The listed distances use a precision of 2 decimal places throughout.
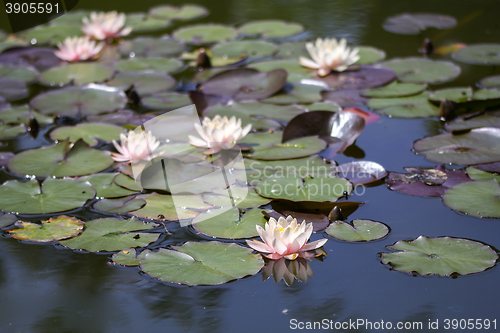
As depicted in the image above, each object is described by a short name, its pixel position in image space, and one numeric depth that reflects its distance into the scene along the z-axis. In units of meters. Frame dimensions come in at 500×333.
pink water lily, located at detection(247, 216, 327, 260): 3.38
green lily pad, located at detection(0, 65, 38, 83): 7.13
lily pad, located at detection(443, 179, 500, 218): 3.91
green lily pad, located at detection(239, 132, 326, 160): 4.84
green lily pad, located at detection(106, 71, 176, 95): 6.64
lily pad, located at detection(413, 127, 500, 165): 4.64
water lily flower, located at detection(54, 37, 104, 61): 7.59
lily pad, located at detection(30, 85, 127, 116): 6.04
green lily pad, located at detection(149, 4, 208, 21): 9.93
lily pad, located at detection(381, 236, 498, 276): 3.27
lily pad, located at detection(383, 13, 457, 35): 8.77
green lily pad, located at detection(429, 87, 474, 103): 5.91
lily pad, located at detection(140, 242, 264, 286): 3.28
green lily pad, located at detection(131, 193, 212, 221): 4.02
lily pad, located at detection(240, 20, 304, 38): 8.79
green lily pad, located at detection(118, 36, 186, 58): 8.05
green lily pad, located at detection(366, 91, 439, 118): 5.70
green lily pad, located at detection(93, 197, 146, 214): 4.10
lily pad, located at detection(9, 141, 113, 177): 4.69
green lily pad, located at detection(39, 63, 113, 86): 6.98
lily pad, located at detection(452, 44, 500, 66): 7.18
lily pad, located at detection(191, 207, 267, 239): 3.76
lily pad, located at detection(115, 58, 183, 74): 7.35
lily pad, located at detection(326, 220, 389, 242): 3.64
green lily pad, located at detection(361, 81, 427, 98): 6.17
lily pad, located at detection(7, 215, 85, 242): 3.75
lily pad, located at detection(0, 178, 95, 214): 4.13
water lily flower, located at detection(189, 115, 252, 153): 4.74
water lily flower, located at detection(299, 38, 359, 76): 6.87
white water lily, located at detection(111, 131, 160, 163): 4.64
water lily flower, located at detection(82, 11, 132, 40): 8.63
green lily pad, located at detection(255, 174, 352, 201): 4.10
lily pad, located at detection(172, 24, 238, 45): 8.59
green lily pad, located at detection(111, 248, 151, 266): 3.48
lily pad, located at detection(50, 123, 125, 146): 5.35
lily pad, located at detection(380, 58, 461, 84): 6.59
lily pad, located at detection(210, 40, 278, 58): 7.89
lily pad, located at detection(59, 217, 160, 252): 3.65
